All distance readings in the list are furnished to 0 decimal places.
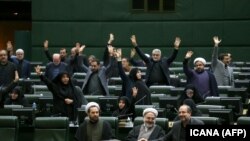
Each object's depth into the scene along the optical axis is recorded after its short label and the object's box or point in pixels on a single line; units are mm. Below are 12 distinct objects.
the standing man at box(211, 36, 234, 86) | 14438
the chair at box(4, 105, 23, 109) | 12028
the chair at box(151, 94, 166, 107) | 12906
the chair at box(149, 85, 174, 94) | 13906
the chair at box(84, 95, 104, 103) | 12627
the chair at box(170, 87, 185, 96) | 13525
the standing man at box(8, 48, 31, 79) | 16547
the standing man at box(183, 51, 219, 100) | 13289
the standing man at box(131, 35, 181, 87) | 14859
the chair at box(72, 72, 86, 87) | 16158
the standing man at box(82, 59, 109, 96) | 14055
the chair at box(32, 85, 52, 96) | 14262
